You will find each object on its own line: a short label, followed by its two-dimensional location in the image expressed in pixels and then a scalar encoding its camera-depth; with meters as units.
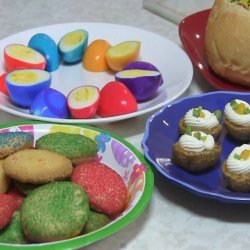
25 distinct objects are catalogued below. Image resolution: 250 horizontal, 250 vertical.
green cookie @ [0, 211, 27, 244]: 0.65
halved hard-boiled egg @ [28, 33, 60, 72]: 1.07
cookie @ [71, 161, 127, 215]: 0.68
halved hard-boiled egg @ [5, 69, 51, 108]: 0.94
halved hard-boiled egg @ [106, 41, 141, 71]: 1.06
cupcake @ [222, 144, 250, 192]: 0.74
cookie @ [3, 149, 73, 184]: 0.68
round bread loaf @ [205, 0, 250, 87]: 0.92
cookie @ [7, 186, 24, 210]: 0.69
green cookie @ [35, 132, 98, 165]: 0.74
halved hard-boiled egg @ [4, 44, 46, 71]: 1.03
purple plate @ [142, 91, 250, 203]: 0.73
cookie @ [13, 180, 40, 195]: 0.69
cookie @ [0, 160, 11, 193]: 0.70
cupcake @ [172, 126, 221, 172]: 0.79
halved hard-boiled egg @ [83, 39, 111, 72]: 1.08
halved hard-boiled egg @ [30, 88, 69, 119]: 0.90
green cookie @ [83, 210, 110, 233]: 0.66
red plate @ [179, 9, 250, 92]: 1.00
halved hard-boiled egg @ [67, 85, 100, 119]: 0.90
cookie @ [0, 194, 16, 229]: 0.64
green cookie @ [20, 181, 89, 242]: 0.62
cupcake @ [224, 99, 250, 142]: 0.86
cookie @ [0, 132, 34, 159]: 0.73
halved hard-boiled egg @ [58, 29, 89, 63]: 1.09
